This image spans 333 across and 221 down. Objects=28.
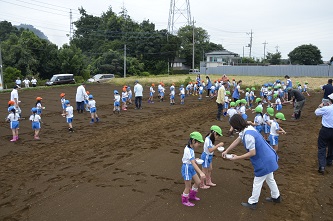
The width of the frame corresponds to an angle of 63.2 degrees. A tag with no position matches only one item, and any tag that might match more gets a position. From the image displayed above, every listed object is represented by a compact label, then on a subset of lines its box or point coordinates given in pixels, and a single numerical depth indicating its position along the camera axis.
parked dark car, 33.09
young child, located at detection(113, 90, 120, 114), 15.03
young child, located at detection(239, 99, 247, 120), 10.39
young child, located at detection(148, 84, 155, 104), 19.25
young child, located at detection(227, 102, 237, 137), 9.98
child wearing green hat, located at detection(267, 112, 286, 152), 7.55
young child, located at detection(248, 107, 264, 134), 8.50
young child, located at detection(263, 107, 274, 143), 8.34
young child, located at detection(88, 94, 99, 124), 12.29
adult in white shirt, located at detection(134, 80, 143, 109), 15.97
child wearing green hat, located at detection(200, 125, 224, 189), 5.41
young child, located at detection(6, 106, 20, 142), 9.55
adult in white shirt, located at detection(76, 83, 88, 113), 14.57
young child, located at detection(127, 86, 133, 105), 17.73
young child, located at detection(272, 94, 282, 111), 13.11
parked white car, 38.19
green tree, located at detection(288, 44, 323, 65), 59.22
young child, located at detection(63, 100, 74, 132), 10.72
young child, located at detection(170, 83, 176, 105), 18.48
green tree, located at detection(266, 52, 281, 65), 71.06
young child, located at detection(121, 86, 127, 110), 16.28
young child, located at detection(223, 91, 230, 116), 13.76
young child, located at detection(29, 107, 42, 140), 9.79
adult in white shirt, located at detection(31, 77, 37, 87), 32.22
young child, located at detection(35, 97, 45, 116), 11.96
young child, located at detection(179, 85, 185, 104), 18.55
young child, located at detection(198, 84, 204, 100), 21.00
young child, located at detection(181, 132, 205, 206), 4.84
